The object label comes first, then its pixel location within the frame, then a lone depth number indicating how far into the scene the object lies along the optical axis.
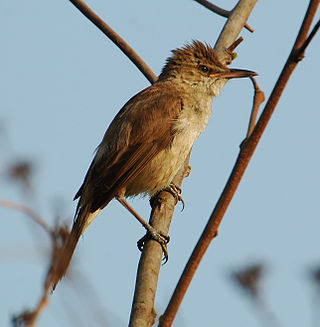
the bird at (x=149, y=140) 9.59
